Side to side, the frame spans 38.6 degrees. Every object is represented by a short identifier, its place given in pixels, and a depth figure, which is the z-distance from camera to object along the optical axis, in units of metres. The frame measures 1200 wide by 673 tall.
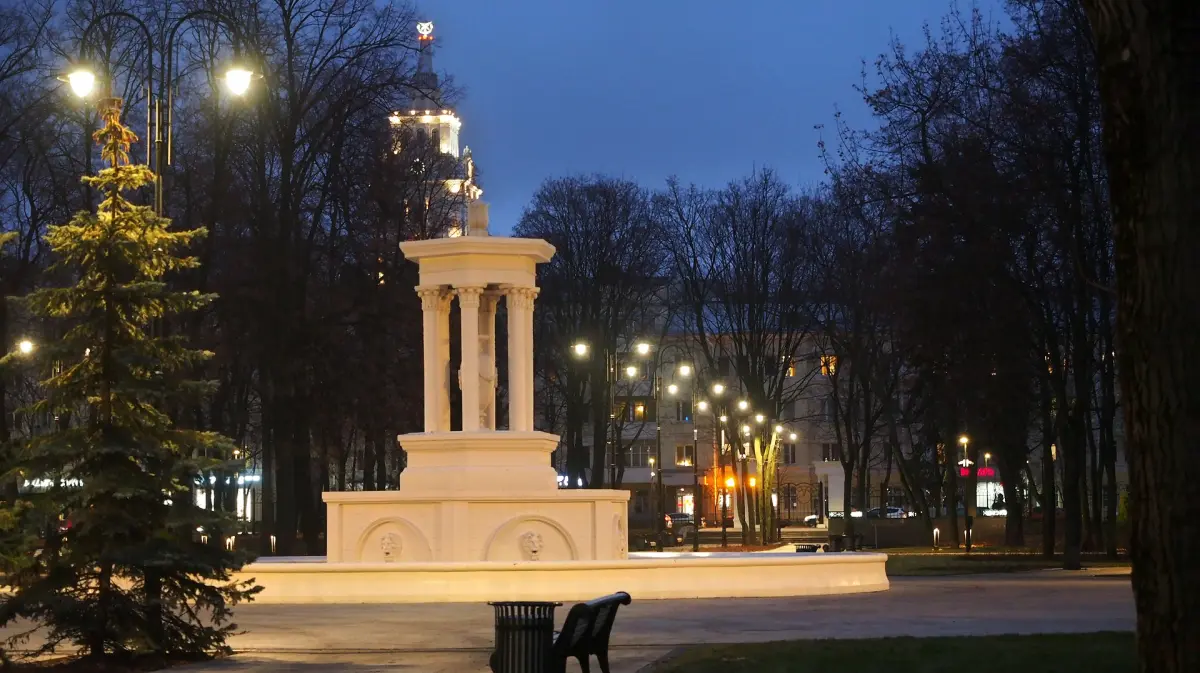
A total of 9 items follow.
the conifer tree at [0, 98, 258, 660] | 16.86
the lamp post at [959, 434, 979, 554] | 54.22
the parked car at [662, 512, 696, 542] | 68.72
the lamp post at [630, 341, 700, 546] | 57.91
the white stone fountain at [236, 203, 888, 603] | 28.16
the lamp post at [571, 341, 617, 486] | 64.69
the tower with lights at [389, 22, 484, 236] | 46.47
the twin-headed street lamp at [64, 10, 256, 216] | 22.28
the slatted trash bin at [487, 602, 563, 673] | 13.95
